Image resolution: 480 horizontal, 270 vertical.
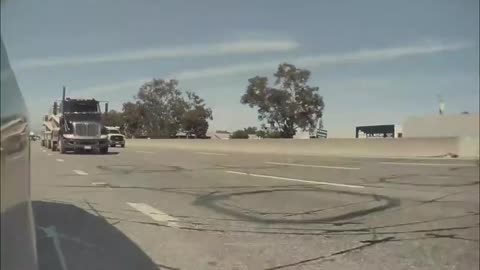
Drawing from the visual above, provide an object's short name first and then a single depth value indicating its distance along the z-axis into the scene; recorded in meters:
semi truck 17.59
